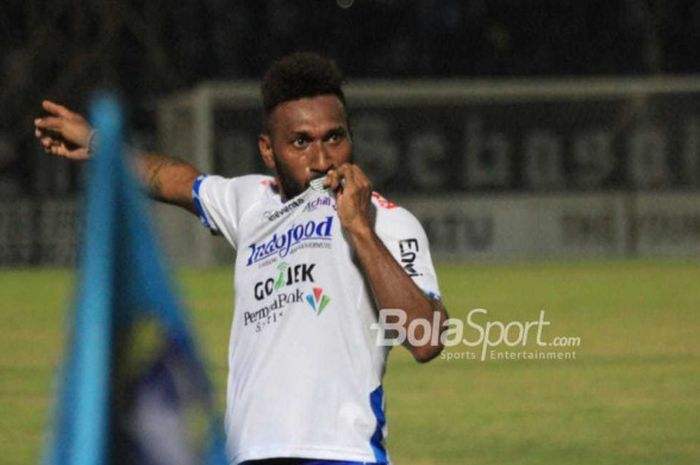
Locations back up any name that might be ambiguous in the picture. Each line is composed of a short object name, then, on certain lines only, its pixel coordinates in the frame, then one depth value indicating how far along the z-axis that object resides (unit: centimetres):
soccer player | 780
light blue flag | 482
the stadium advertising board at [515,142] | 5131
